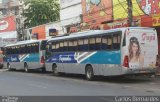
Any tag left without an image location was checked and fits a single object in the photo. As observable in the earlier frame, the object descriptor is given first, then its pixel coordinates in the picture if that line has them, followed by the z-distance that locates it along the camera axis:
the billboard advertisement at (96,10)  32.59
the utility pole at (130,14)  25.45
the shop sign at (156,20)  25.63
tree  58.31
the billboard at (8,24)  61.31
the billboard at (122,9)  29.16
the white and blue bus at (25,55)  32.72
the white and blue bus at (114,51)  21.08
